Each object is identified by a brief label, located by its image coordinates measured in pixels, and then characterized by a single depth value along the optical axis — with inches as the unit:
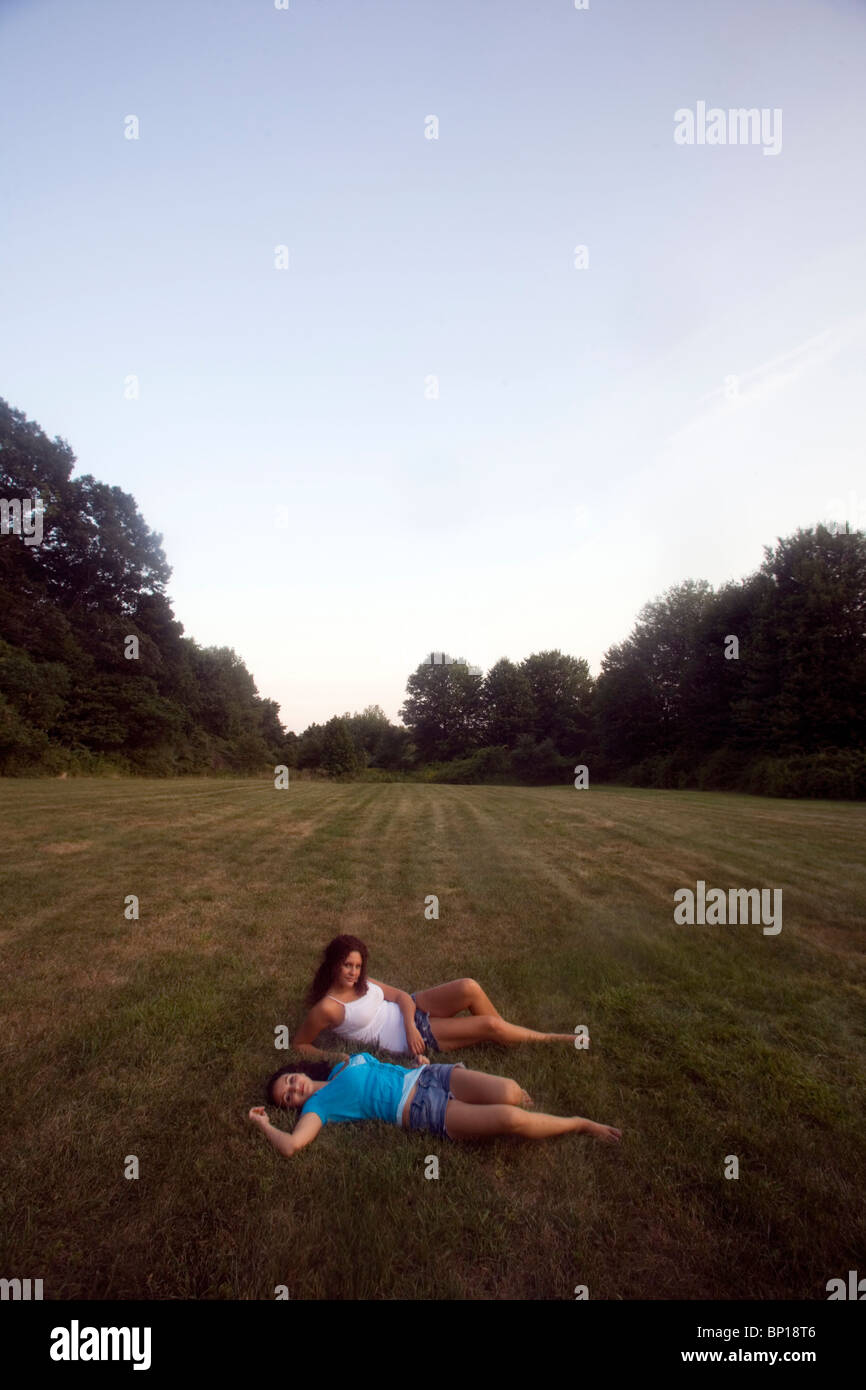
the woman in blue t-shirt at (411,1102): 120.2
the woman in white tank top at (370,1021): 158.9
